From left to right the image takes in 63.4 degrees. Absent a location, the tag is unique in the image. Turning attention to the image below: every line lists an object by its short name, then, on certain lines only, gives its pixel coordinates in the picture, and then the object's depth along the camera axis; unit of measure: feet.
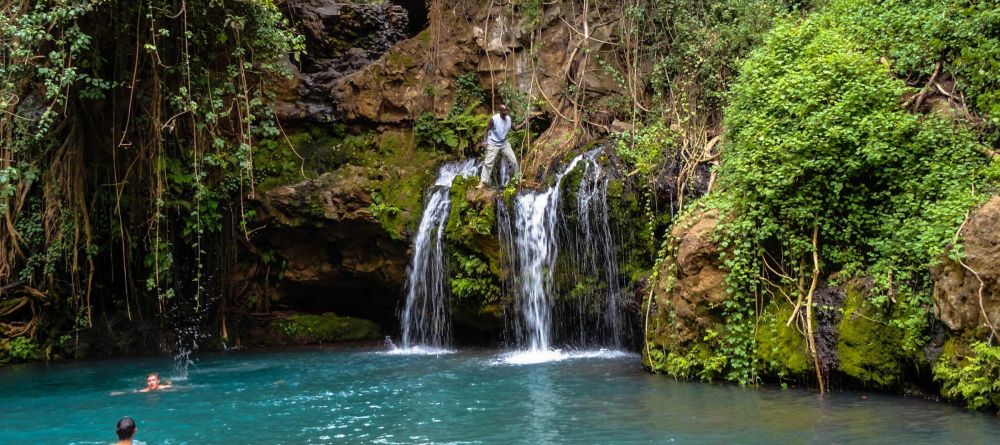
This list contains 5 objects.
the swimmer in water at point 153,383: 32.07
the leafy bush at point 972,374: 22.30
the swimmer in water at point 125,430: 20.70
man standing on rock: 43.62
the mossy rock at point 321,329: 48.80
